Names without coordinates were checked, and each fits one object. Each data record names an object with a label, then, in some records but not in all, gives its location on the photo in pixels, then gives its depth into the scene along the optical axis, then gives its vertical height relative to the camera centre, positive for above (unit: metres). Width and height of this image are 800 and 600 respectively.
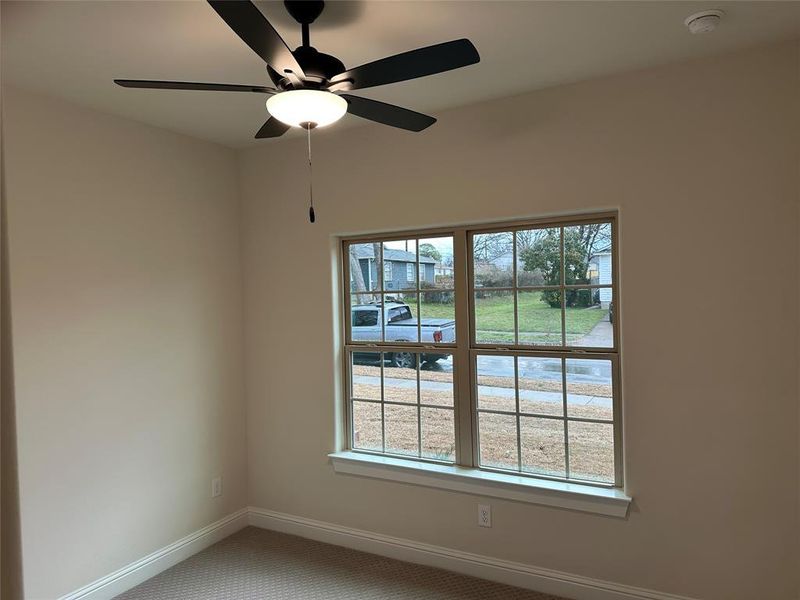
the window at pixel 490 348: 2.68 -0.33
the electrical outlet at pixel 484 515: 2.81 -1.21
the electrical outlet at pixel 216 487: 3.36 -1.22
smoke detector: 1.91 +0.96
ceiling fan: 1.47 +0.68
